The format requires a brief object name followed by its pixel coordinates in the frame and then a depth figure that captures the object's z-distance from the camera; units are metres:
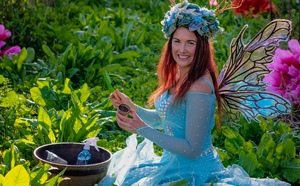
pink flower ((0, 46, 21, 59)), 4.26
